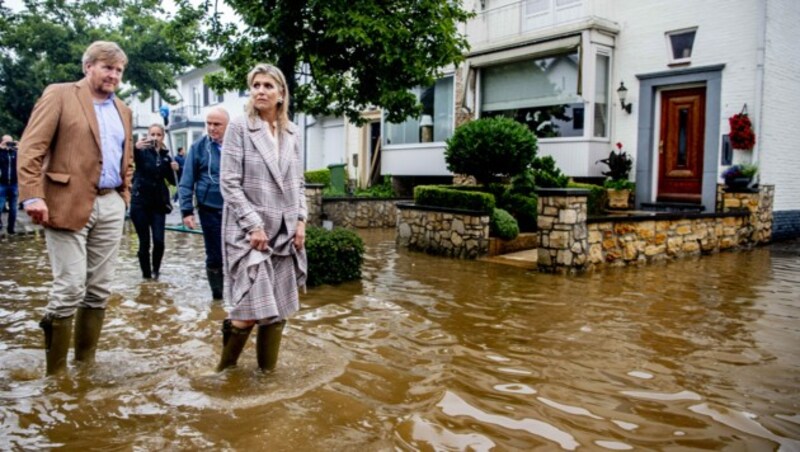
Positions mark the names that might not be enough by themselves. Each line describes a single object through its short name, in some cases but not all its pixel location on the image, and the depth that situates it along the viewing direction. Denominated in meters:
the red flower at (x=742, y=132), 11.06
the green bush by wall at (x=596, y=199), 12.34
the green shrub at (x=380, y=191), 16.42
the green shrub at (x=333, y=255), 6.91
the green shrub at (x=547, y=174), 11.12
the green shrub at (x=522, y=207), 10.46
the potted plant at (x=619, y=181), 12.83
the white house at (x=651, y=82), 11.38
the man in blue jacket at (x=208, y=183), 5.61
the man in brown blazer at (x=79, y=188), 3.50
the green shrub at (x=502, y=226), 9.55
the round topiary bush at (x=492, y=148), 10.05
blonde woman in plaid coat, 3.40
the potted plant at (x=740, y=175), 10.94
